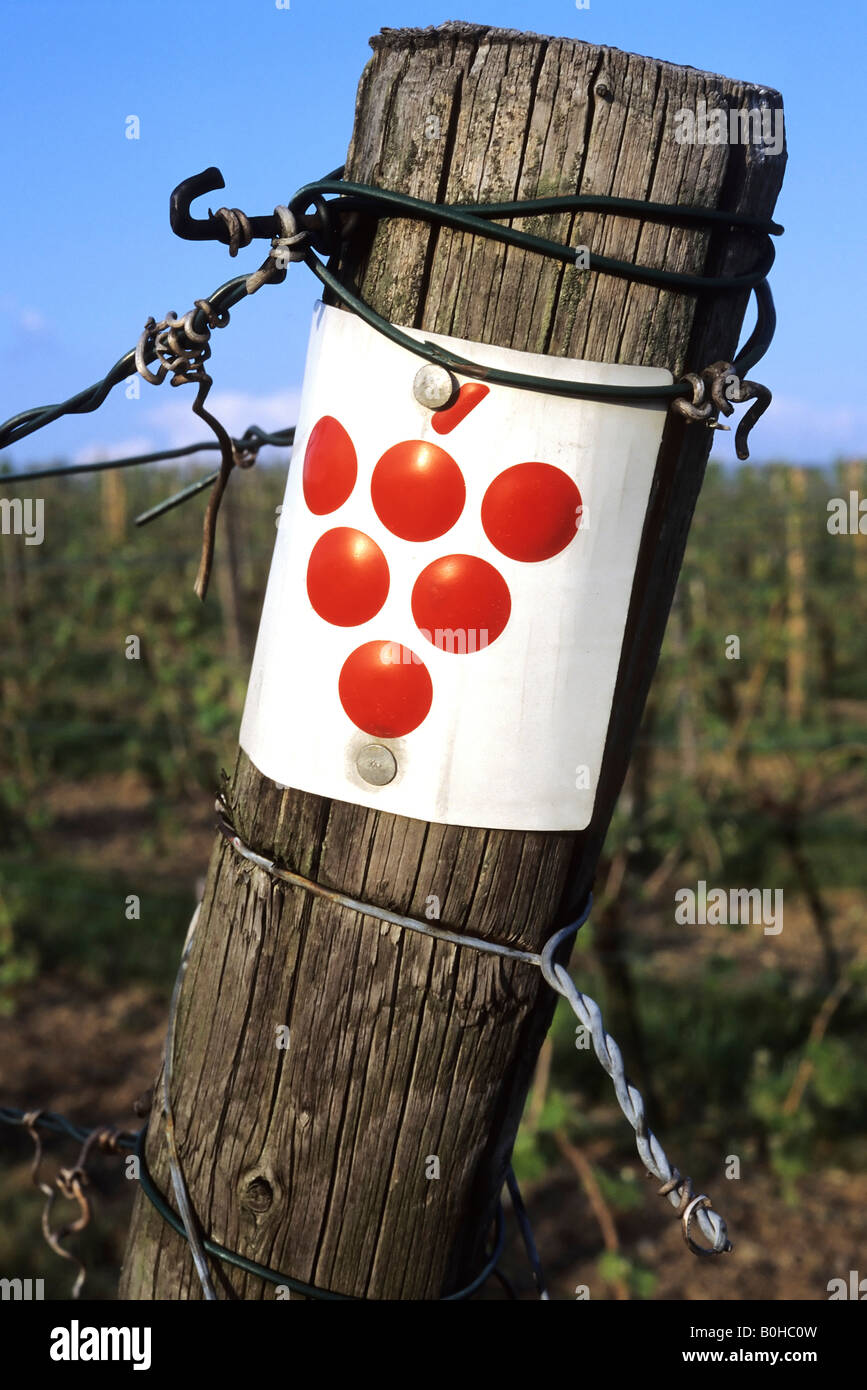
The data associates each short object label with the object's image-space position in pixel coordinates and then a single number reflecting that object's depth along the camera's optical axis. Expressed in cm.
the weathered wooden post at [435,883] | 63
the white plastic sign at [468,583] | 63
